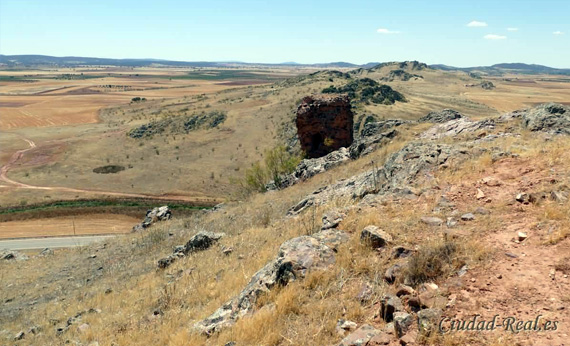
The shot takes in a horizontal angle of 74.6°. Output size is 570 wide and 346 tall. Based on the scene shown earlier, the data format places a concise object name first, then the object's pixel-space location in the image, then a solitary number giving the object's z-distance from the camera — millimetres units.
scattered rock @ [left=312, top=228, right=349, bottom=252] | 8959
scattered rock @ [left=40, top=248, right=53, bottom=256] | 27528
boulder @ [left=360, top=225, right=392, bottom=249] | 8453
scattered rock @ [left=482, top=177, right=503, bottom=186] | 10477
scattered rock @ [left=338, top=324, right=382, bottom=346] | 5969
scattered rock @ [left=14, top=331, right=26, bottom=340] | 12133
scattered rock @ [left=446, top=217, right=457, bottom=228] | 8750
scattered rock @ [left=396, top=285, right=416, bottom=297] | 6746
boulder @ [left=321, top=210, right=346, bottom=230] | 10109
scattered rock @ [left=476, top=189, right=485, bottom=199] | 9959
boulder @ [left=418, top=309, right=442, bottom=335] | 5737
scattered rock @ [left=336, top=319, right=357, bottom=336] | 6430
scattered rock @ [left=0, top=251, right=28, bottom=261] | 27305
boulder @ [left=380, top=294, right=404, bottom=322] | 6391
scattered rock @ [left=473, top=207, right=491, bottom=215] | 9104
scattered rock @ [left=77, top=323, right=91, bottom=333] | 10548
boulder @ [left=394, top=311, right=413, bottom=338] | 5916
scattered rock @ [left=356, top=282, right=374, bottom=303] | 7086
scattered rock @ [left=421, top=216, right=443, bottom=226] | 8945
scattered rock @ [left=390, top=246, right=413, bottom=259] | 7918
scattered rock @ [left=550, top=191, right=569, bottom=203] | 8609
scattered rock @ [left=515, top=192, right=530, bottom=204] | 9133
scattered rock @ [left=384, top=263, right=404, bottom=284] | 7355
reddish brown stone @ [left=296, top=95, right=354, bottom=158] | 41438
